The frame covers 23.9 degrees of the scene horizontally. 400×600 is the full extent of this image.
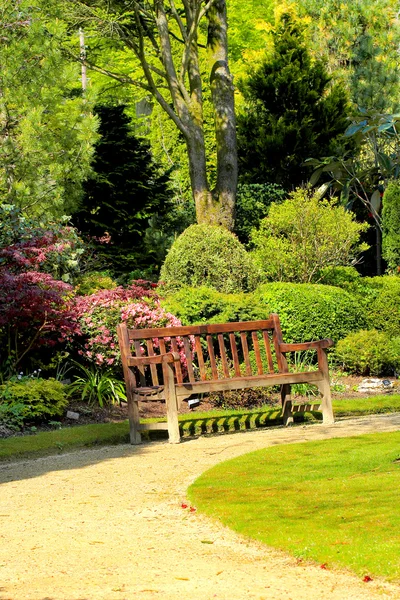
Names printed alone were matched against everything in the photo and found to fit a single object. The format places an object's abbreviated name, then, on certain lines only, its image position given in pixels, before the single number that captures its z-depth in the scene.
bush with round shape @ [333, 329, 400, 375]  13.64
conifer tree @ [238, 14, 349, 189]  21.30
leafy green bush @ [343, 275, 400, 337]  15.02
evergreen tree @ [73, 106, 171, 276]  18.94
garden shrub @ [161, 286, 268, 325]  12.71
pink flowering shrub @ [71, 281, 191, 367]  12.02
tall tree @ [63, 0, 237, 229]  18.08
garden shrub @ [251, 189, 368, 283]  15.72
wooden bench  9.68
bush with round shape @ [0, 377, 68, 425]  10.24
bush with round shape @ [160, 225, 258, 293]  13.97
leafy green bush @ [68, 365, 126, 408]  11.59
